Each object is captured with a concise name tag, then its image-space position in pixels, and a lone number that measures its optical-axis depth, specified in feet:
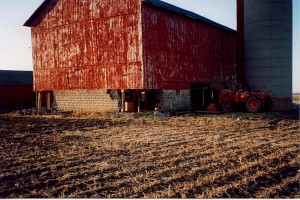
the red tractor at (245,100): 58.54
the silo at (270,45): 68.28
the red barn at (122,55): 58.23
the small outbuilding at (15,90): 104.12
